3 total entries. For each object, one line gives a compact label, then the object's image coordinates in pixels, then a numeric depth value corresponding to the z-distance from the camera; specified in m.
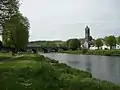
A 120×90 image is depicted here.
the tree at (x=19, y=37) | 39.75
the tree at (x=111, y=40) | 88.49
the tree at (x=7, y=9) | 17.63
